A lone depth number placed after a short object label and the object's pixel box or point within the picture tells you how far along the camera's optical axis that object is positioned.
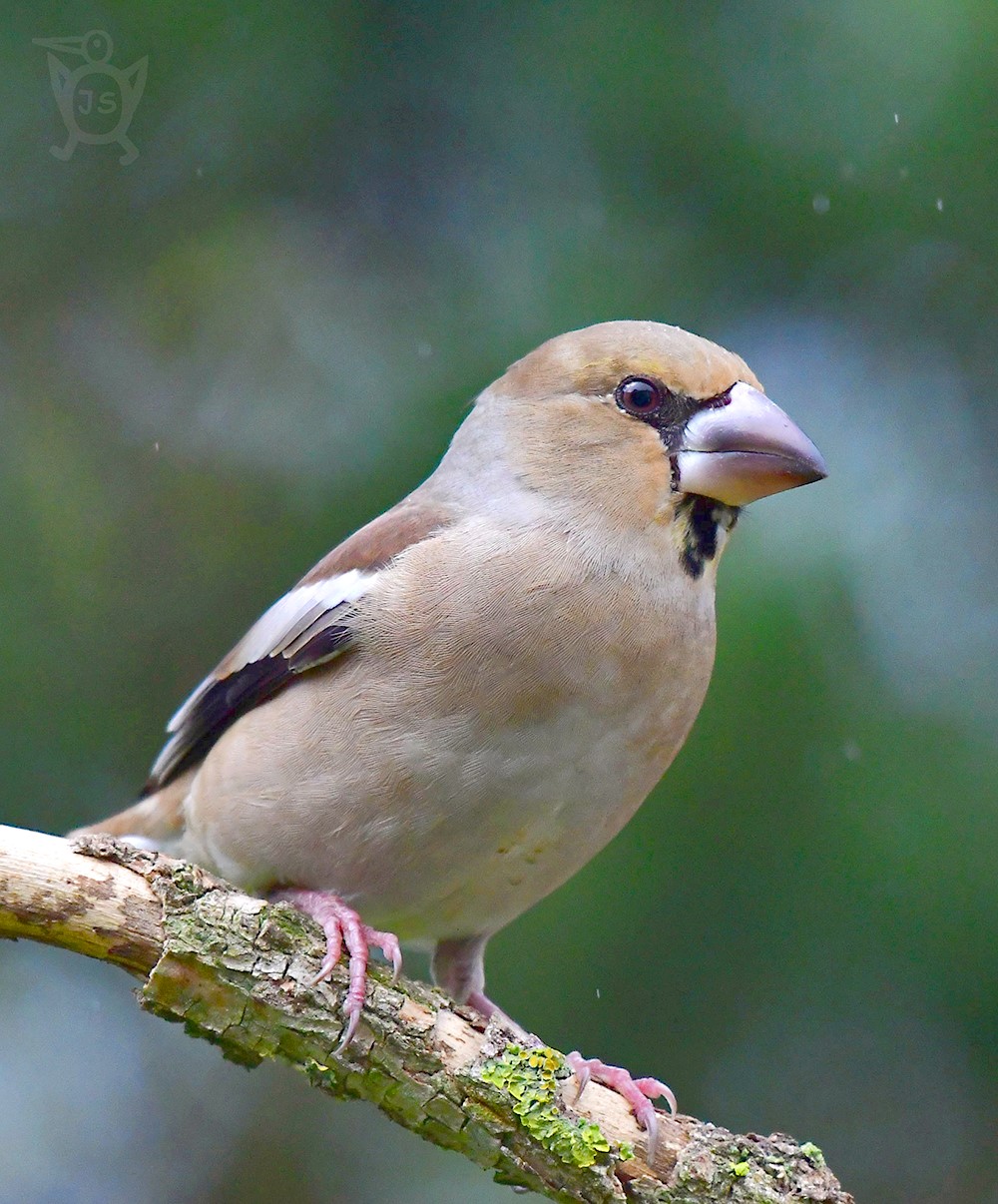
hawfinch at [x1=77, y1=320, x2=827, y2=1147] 5.37
